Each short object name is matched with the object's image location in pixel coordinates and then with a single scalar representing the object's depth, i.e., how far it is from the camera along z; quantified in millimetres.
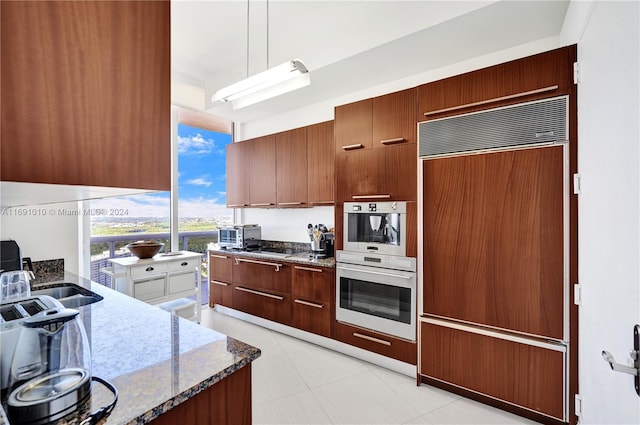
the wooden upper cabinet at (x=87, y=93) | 426
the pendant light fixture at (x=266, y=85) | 1949
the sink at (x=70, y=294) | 1803
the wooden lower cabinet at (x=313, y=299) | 2898
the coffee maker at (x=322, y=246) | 3264
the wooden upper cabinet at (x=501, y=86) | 1808
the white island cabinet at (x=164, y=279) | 2938
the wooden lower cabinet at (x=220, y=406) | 852
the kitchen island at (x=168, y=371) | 795
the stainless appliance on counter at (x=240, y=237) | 3904
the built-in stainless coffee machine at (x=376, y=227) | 2467
